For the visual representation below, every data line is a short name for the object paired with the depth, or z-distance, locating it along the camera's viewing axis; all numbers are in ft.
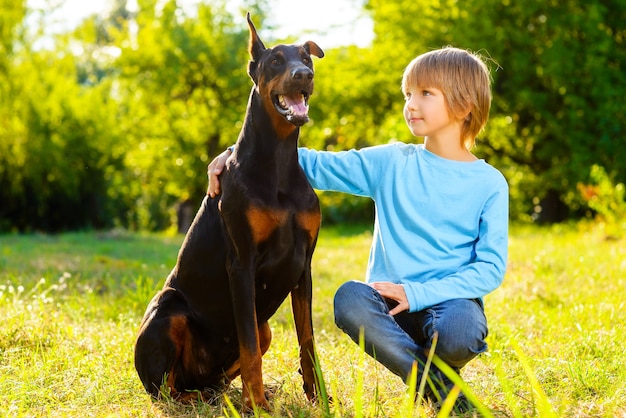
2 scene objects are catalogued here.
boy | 9.68
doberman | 9.18
